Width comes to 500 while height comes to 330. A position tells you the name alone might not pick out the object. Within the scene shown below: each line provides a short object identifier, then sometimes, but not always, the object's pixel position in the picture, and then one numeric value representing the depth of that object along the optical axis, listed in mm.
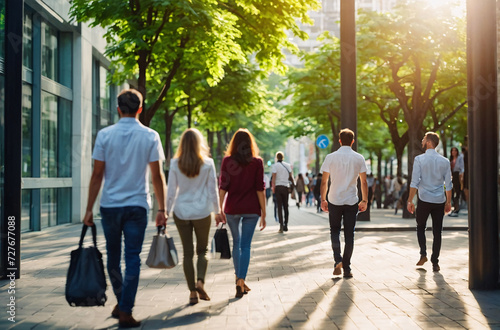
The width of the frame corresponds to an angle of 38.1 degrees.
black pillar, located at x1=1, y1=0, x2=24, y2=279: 8391
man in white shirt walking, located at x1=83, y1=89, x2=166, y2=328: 5848
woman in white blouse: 6879
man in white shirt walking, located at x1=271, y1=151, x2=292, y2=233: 16516
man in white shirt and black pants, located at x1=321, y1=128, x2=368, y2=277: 8961
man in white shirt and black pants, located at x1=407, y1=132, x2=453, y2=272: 9562
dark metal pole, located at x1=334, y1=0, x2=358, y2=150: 17547
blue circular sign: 26844
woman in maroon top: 7500
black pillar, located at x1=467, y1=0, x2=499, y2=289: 7672
